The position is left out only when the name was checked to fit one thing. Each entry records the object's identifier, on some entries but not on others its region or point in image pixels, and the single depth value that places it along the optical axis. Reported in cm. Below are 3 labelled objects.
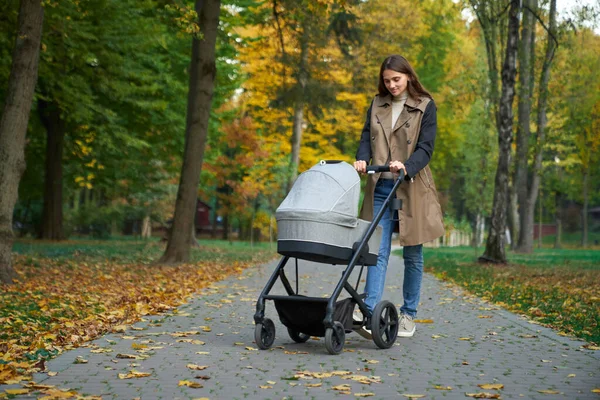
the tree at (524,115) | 2397
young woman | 708
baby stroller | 635
